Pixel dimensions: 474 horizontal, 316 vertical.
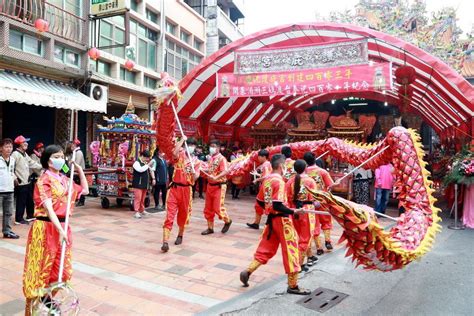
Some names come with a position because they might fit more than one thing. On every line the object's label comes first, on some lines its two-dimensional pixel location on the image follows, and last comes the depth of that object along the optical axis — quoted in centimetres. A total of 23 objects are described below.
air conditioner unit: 1213
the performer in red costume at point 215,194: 681
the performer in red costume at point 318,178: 562
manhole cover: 375
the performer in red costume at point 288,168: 638
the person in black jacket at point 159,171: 895
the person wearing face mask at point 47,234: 294
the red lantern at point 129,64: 1254
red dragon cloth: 279
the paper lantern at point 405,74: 902
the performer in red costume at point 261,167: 611
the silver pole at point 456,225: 792
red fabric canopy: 851
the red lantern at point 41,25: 885
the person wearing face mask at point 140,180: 823
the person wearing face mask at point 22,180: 671
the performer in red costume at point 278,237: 395
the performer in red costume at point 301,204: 482
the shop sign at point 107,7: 1073
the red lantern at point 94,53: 1107
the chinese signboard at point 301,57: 873
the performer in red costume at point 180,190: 561
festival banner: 846
